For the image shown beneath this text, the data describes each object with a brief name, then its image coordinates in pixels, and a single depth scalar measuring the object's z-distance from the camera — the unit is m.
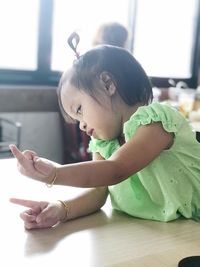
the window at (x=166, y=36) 3.80
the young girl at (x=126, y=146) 0.77
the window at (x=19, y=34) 3.01
